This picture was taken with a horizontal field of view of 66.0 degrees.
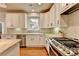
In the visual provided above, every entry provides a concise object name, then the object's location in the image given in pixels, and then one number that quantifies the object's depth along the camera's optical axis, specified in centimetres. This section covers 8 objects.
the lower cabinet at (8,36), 321
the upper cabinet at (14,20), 344
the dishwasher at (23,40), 328
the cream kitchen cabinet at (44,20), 347
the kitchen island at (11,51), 89
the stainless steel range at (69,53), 66
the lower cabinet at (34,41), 328
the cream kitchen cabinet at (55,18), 188
